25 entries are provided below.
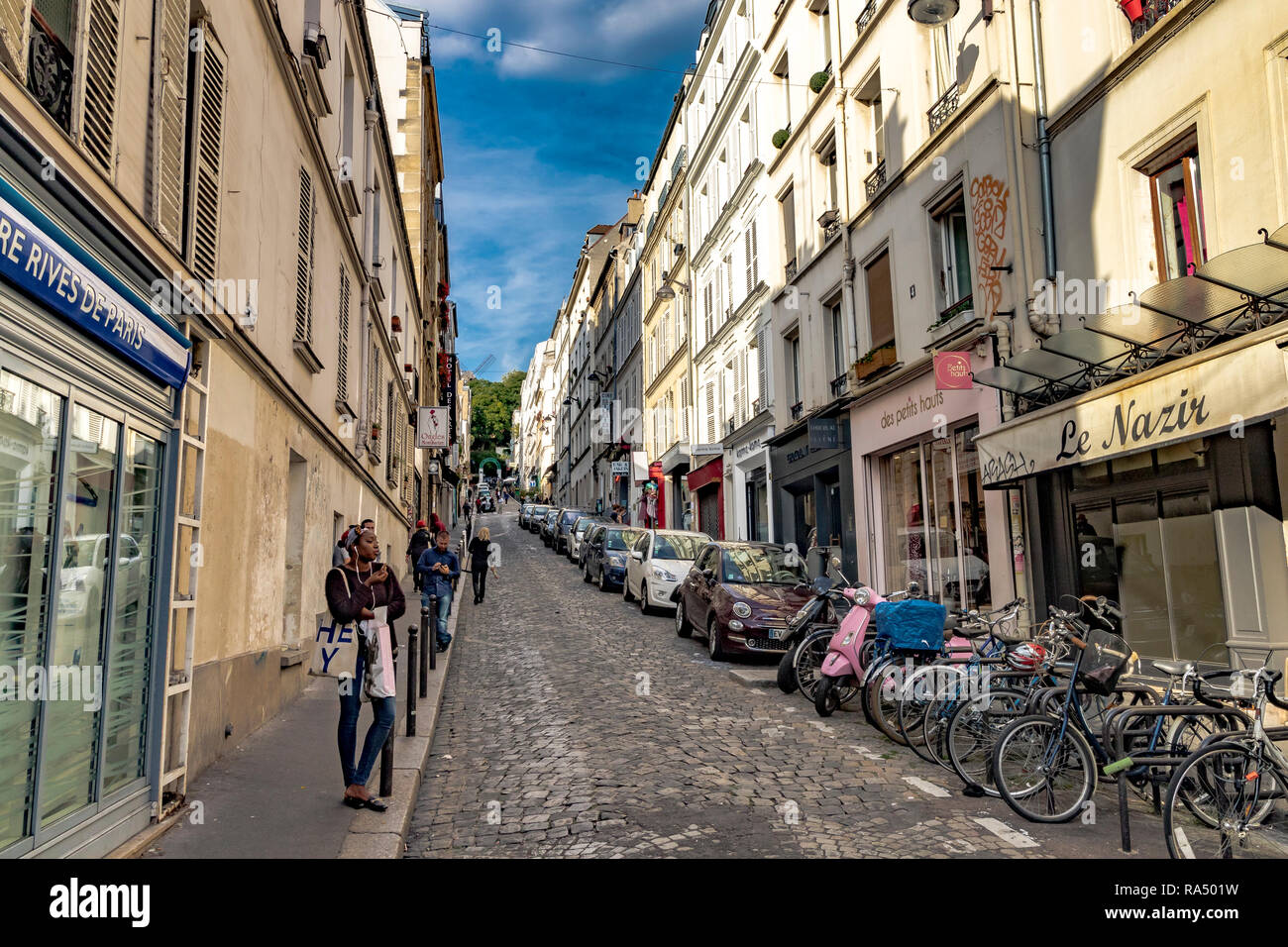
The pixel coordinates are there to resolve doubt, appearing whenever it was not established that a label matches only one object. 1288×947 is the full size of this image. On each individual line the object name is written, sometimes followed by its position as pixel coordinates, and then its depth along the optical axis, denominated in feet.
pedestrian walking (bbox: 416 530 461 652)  43.37
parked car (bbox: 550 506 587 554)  106.52
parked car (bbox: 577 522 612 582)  75.36
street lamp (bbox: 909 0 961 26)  39.15
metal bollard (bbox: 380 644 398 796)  18.30
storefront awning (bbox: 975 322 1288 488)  21.45
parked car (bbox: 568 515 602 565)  94.47
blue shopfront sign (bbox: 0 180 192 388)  11.78
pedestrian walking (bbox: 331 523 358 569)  37.87
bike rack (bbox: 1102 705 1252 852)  15.35
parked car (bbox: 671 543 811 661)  38.24
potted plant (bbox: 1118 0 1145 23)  31.50
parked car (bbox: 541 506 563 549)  123.94
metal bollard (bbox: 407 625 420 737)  24.31
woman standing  17.87
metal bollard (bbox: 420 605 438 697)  29.32
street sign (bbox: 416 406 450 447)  92.12
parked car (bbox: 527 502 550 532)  156.97
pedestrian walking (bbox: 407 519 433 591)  55.94
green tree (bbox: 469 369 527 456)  319.47
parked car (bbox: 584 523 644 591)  67.97
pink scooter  27.35
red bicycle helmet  21.72
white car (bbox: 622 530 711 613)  54.80
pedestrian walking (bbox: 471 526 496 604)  62.23
